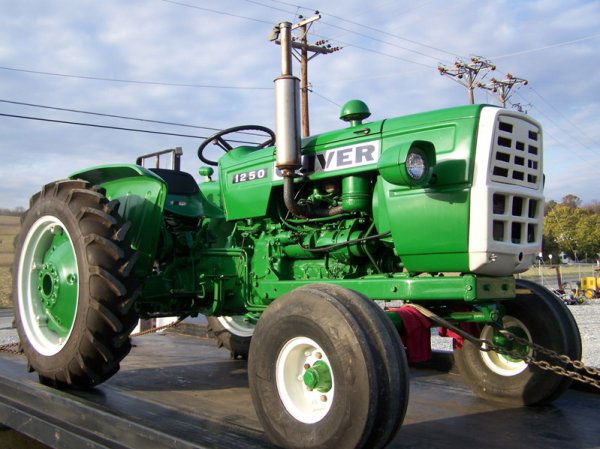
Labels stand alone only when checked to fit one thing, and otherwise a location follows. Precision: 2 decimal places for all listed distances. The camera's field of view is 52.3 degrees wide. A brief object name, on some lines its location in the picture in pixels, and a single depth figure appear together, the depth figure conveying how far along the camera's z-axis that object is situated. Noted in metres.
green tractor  2.89
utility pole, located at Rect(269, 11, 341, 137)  19.11
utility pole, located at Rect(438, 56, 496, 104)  26.98
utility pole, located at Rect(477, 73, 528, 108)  29.72
